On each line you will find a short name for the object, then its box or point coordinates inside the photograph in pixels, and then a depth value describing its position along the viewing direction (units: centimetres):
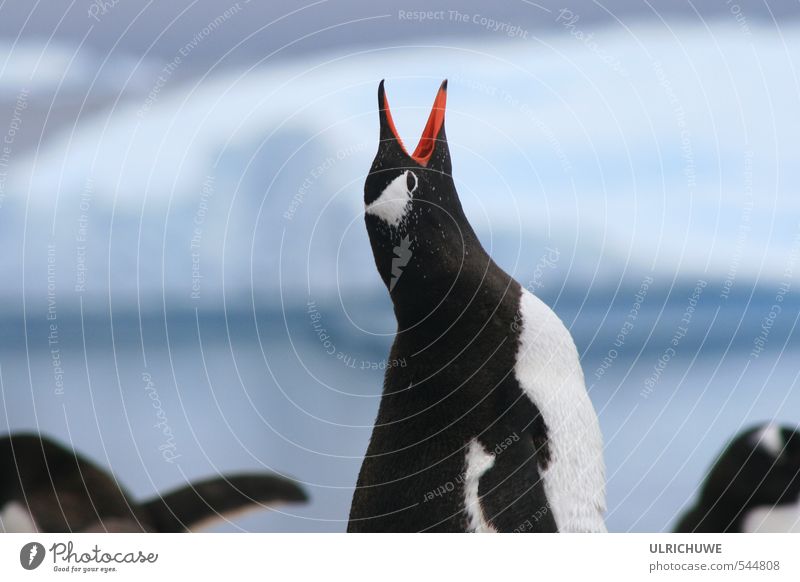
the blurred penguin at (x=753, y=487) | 843
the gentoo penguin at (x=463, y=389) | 828
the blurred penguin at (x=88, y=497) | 843
